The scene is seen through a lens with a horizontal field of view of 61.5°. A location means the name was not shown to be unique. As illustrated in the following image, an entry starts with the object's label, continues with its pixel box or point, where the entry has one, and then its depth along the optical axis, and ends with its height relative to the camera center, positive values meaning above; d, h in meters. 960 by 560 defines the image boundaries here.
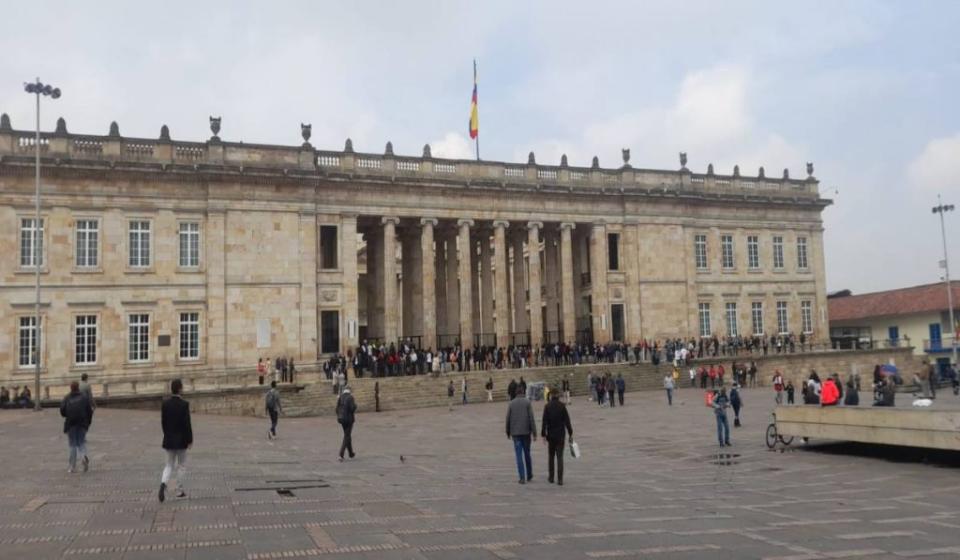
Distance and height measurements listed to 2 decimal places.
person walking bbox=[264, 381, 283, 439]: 22.17 -1.49
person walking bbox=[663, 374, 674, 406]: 32.53 -1.92
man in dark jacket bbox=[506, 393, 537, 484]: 13.45 -1.33
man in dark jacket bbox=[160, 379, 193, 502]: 11.39 -1.07
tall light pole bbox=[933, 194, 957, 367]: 50.91 +4.19
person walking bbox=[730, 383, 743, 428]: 22.46 -1.72
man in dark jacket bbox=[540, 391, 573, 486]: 13.32 -1.35
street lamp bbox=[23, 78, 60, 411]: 28.21 +9.53
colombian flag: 46.22 +12.95
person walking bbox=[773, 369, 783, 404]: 29.82 -1.95
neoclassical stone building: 35.88 +5.09
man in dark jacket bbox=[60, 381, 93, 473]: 13.95 -1.00
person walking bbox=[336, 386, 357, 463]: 17.02 -1.34
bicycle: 18.67 -2.35
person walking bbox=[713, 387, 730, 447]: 18.92 -1.79
